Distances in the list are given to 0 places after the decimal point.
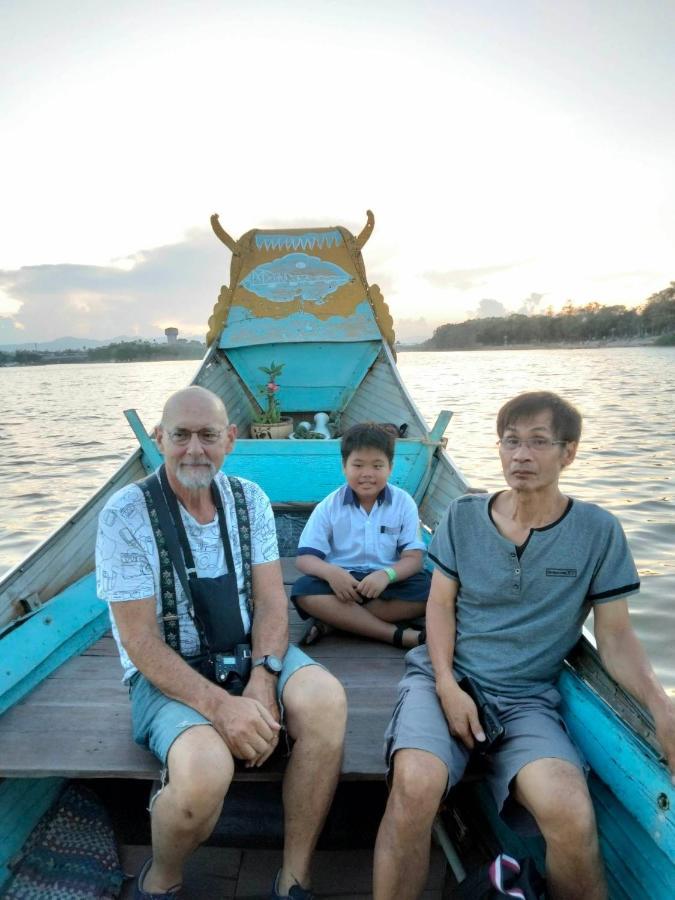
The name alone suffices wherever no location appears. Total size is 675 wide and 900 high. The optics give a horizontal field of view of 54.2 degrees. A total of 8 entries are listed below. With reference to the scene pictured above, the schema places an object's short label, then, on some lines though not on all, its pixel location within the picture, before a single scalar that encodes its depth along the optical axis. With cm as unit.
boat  153
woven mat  173
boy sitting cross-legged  259
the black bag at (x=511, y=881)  141
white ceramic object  554
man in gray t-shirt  152
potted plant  537
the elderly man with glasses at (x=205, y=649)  157
